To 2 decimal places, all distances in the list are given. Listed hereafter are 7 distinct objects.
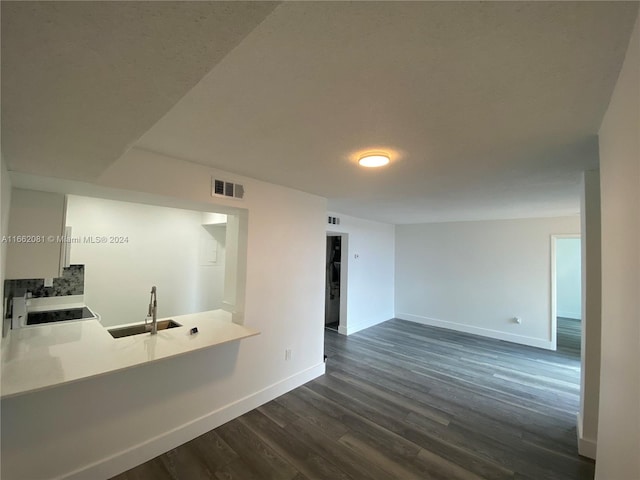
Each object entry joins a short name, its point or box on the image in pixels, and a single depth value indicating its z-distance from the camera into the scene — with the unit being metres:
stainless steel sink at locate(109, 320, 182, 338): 2.48
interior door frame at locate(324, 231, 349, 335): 5.24
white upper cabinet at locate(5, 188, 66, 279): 1.91
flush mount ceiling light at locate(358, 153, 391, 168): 1.92
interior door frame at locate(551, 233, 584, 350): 4.66
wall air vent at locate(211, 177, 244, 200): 2.39
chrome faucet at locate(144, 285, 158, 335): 2.36
